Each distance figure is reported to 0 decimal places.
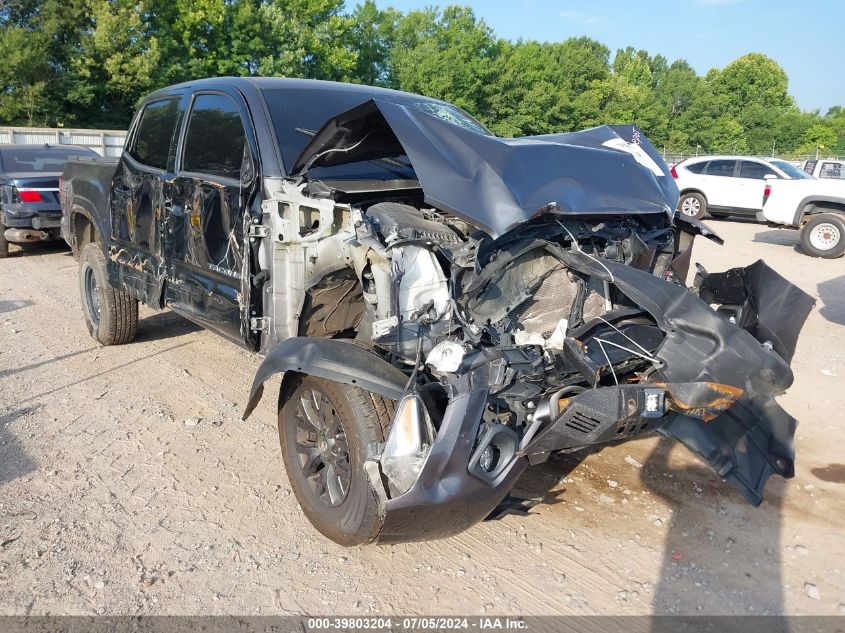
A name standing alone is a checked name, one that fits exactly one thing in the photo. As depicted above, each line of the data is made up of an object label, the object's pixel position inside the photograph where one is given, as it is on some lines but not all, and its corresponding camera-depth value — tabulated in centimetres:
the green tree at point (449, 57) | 4831
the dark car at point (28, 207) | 1012
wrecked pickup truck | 275
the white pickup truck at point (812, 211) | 1220
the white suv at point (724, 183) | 1600
